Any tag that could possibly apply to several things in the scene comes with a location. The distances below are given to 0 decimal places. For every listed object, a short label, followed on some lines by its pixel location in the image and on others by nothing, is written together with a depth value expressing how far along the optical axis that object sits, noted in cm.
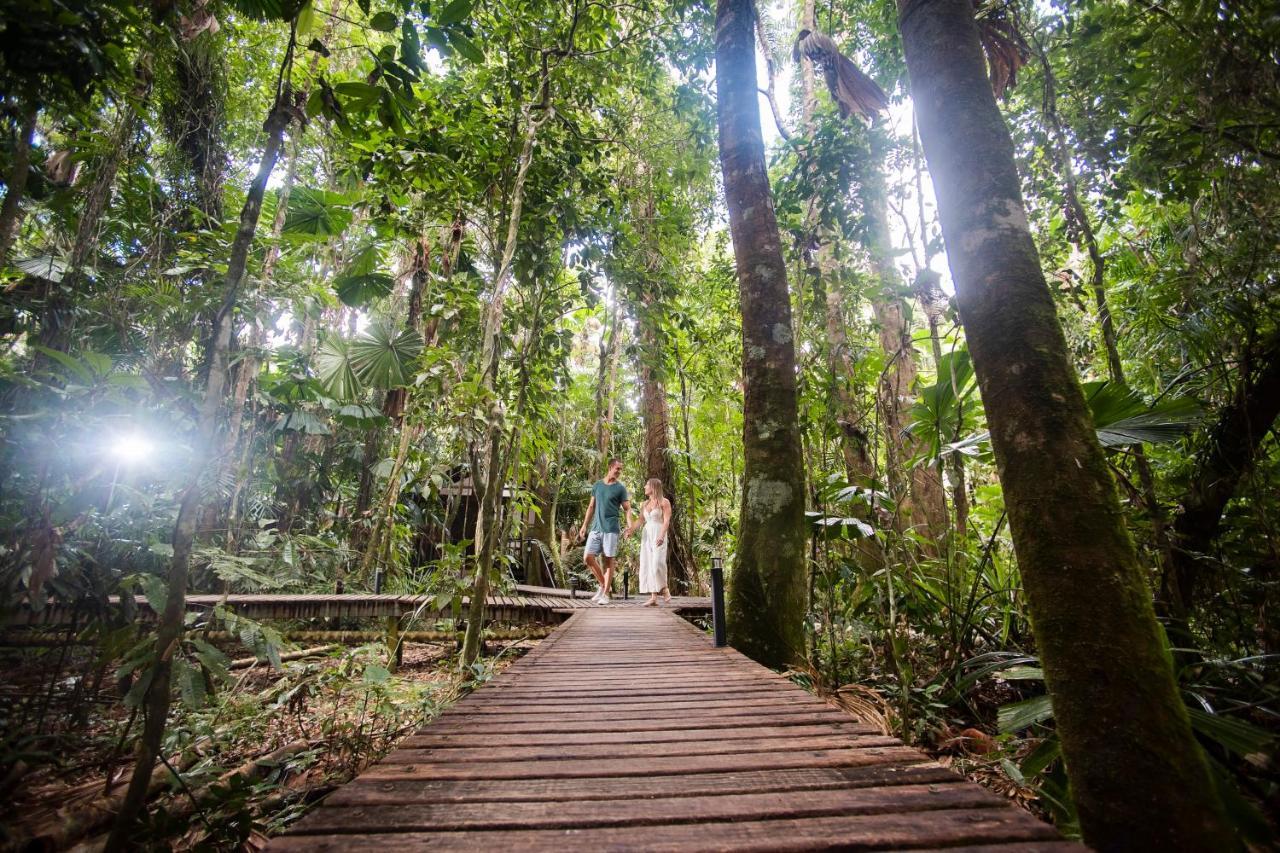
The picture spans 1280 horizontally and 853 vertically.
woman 682
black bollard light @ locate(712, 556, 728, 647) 352
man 706
